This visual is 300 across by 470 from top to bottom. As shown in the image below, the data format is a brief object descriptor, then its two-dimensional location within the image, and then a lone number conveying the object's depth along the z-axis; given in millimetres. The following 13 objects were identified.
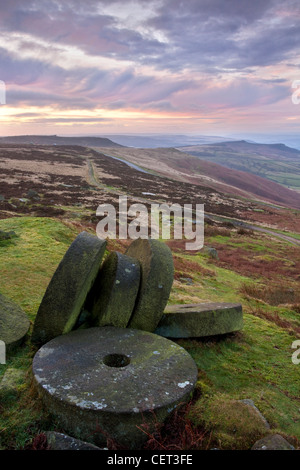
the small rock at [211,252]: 24438
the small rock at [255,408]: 4868
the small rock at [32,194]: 33397
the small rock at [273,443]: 4141
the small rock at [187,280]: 15516
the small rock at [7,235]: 12672
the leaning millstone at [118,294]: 6758
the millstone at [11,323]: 6395
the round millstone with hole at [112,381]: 4512
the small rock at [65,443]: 4016
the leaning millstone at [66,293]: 6305
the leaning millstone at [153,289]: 6934
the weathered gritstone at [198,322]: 7654
